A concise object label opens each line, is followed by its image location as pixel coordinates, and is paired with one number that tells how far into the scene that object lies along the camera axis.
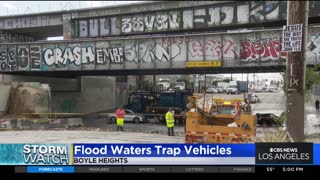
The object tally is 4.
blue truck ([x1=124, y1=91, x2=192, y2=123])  40.67
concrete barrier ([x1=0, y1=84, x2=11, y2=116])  31.81
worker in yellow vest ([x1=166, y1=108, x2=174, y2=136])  22.57
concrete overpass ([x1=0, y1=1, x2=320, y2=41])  31.52
